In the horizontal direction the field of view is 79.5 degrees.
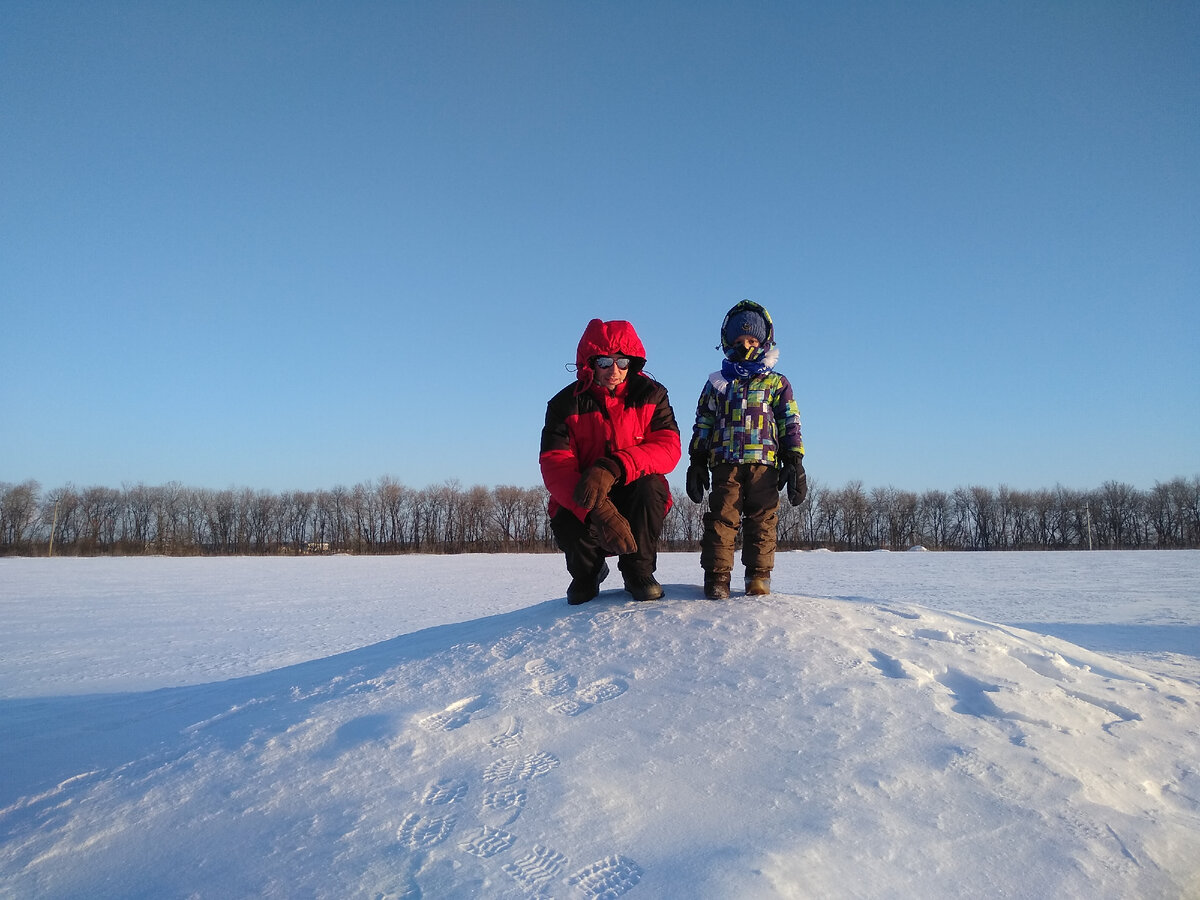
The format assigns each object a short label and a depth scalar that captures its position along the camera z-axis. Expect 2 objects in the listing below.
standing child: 3.54
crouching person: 3.28
